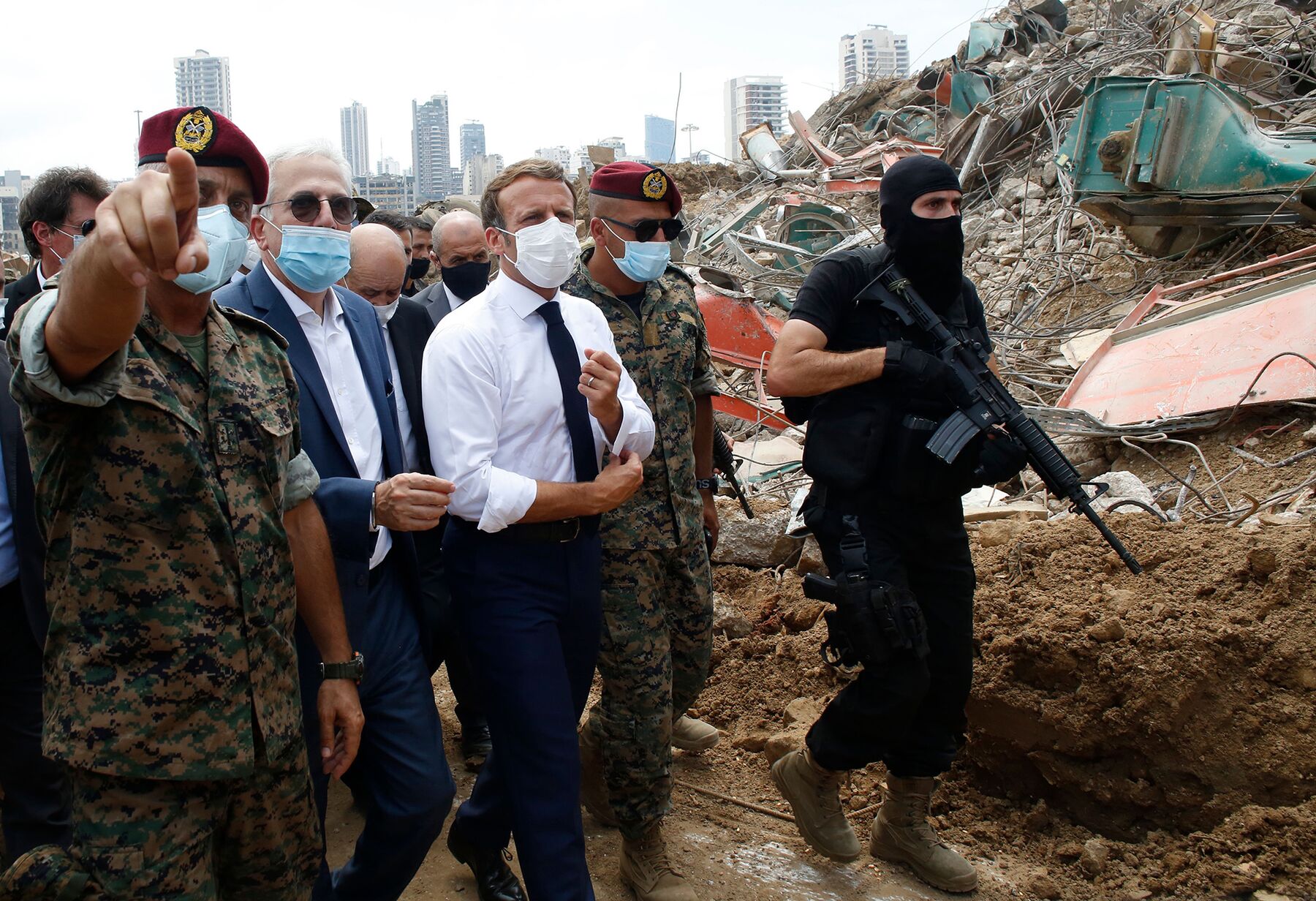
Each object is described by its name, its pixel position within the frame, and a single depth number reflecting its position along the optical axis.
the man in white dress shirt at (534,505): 2.41
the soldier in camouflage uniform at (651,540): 2.89
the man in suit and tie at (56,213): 3.86
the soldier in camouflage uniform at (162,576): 1.53
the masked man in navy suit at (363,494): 2.19
